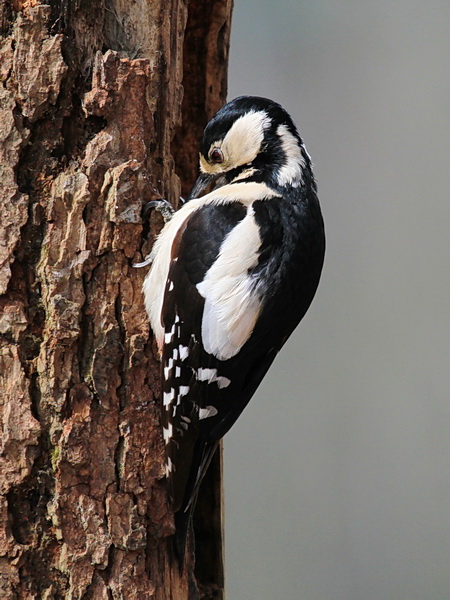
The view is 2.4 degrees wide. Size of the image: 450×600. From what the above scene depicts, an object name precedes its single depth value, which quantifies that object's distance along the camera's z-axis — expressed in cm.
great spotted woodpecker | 455
